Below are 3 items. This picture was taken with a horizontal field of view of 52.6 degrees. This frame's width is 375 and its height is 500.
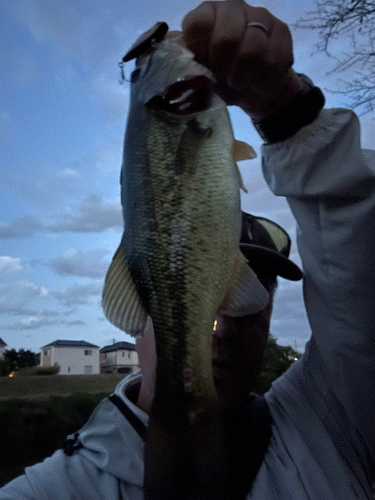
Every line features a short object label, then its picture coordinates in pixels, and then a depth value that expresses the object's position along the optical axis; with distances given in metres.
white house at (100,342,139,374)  24.96
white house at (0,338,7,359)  38.16
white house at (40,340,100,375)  32.94
